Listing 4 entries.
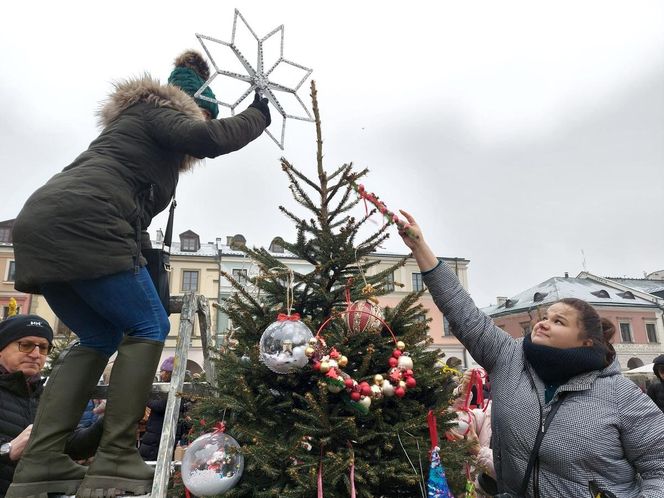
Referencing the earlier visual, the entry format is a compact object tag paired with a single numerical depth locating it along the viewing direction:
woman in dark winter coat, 1.92
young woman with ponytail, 1.94
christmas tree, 2.20
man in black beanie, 2.33
